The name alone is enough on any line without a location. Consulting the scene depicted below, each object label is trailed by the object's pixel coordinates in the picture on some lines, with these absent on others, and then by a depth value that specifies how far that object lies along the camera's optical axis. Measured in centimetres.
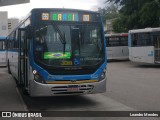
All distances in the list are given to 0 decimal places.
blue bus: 616
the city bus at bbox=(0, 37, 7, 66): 1779
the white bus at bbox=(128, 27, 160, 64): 1541
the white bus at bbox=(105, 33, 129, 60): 2086
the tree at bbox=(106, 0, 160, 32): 1944
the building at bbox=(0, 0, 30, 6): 1112
